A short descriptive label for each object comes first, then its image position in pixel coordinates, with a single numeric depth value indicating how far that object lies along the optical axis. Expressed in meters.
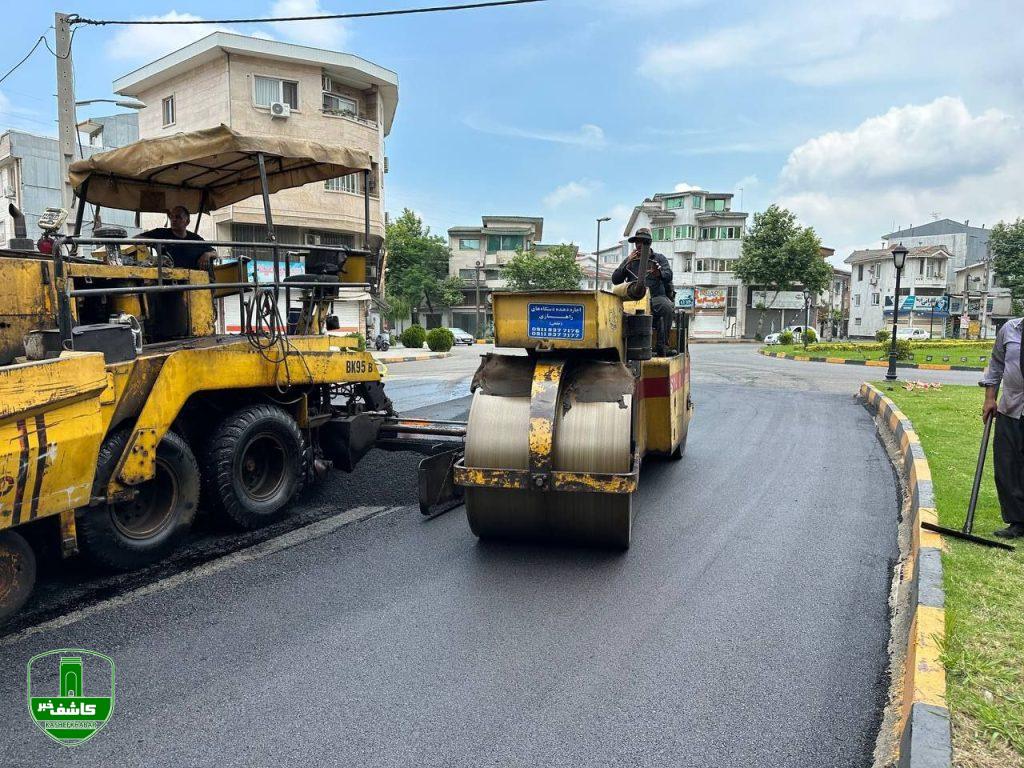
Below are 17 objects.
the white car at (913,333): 49.19
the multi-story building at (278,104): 26.25
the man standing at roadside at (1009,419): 4.95
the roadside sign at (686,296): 56.94
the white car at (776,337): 46.27
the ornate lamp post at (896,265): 17.25
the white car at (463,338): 42.28
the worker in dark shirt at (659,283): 6.59
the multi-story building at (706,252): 56.94
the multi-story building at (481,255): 56.66
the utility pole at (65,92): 12.25
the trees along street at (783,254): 50.56
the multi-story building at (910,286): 58.66
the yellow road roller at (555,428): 4.60
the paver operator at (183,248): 6.14
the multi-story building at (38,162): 33.47
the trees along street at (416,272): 51.25
